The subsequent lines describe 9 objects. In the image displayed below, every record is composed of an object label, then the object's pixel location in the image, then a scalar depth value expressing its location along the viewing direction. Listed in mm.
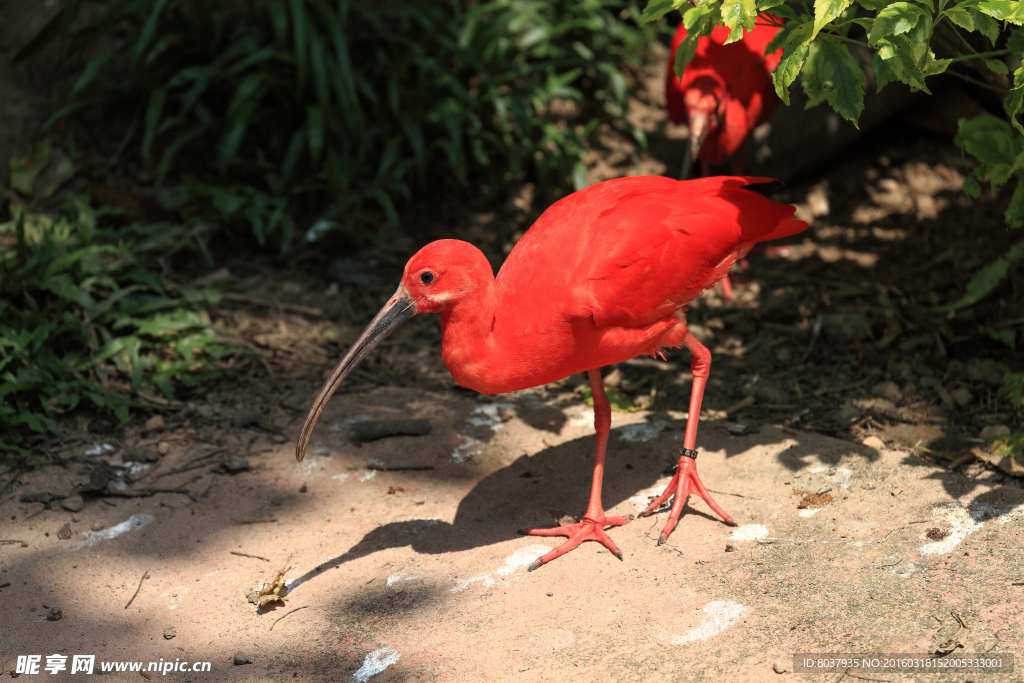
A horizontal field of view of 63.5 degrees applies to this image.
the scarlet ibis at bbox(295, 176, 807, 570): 2904
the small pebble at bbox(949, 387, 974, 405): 3752
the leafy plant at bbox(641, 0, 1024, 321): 2305
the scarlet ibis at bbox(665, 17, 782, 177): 4949
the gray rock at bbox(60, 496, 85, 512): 3438
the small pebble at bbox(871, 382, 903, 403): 3912
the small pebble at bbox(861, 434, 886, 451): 3489
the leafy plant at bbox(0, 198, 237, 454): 3924
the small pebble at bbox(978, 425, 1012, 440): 3395
